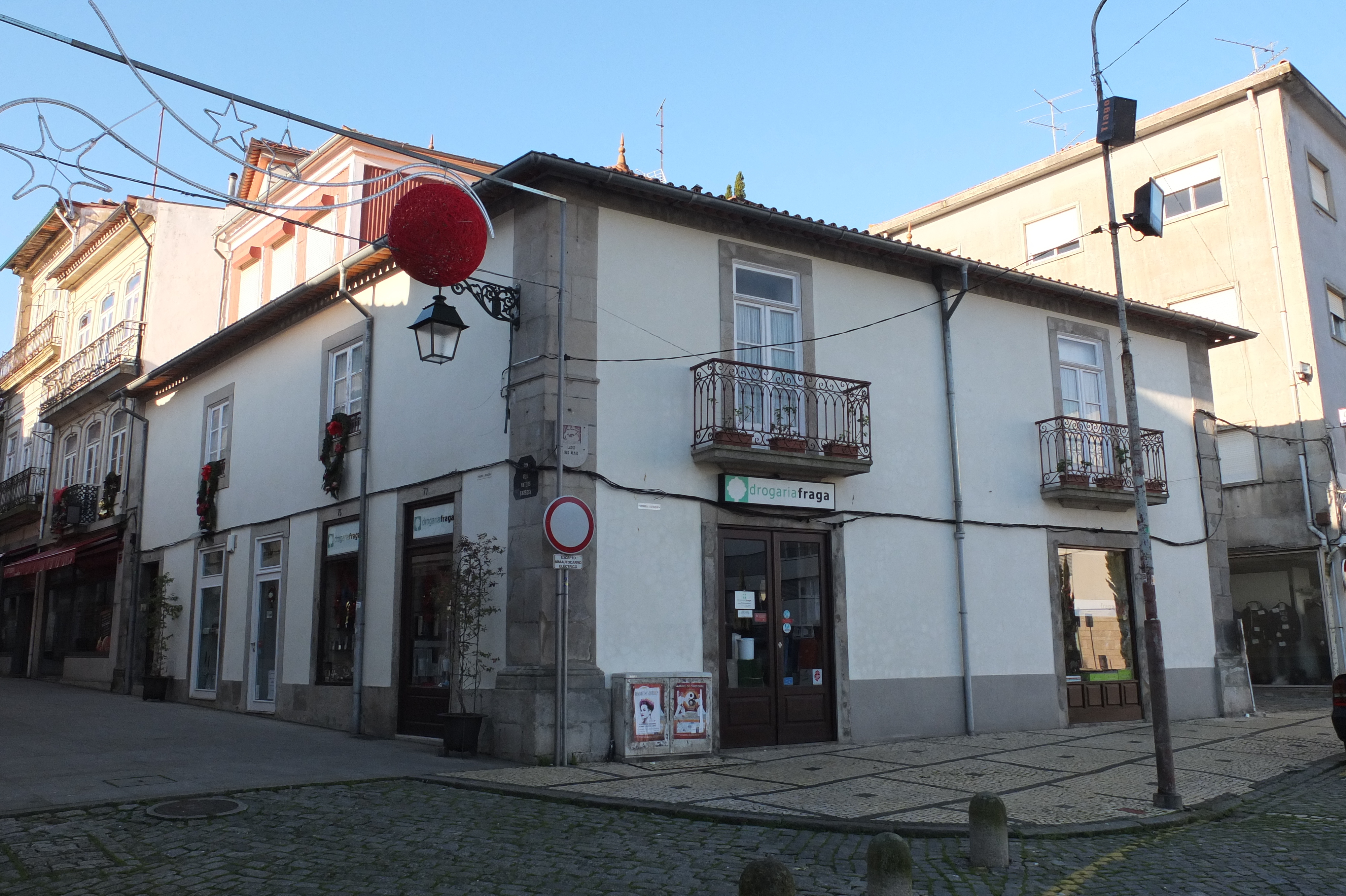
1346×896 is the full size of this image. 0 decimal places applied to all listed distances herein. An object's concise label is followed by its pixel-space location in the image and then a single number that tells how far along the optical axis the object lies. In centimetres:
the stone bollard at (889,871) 500
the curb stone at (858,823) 721
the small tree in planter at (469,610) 1099
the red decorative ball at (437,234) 970
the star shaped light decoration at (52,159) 723
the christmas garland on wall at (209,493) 1764
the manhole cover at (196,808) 723
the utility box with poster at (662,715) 1052
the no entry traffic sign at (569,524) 976
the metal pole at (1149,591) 832
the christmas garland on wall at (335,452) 1424
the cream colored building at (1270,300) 2069
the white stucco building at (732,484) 1120
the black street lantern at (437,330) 1061
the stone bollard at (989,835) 615
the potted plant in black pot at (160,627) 1786
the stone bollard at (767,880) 451
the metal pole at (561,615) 1015
